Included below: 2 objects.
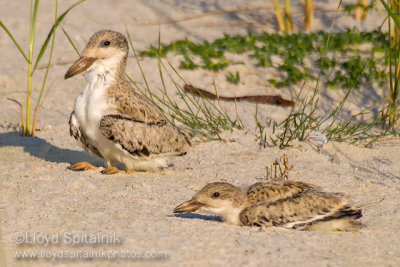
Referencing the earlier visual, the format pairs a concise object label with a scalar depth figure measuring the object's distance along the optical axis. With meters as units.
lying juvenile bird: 8.55
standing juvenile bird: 10.75
